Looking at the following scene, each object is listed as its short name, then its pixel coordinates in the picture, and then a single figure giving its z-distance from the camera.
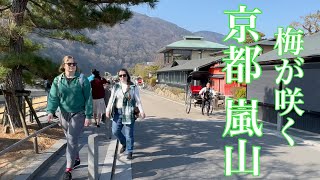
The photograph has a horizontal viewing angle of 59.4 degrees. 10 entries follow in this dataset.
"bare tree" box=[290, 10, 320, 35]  30.94
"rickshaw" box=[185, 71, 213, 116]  14.38
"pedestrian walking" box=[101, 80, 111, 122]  10.42
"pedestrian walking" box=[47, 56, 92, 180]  4.33
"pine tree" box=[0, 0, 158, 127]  6.89
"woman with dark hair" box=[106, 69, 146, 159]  5.62
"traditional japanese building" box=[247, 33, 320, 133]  9.36
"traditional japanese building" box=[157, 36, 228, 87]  37.96
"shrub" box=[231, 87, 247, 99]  15.78
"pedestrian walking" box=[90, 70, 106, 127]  8.65
